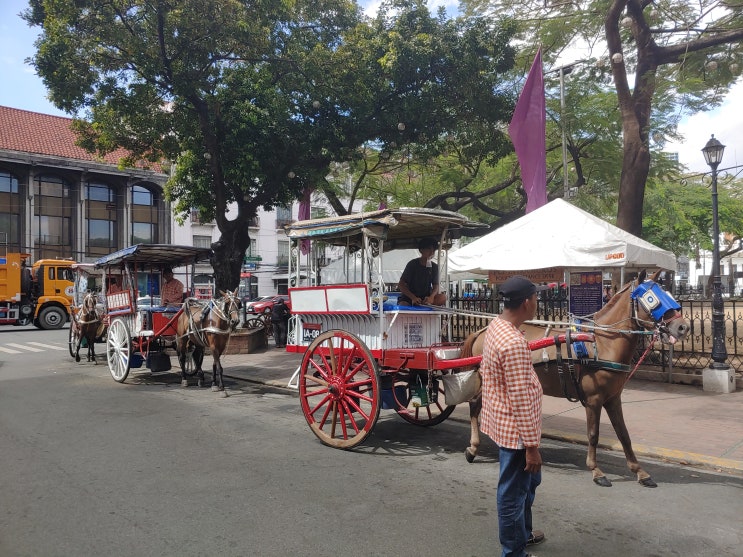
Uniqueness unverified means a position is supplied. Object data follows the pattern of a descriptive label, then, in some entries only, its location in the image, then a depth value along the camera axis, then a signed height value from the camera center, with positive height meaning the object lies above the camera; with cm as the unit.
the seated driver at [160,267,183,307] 1134 +8
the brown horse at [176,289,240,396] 965 -60
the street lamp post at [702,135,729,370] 911 -69
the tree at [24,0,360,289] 1109 +455
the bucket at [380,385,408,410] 636 -122
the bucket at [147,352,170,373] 1061 -126
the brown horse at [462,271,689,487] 482 -62
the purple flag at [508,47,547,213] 1180 +336
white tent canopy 879 +71
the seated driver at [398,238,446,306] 661 +12
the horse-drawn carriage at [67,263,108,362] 1313 -41
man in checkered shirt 311 -69
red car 2530 -56
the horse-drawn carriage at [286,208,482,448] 599 -51
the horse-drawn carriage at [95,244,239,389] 980 -50
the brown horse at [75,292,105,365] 1311 -57
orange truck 2380 +22
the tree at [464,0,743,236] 1123 +483
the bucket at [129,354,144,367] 1054 -125
